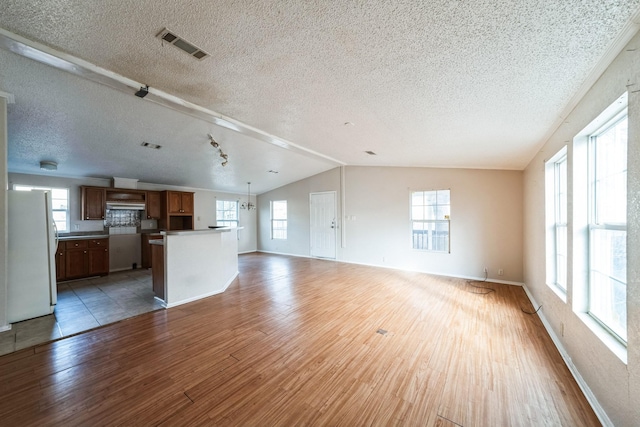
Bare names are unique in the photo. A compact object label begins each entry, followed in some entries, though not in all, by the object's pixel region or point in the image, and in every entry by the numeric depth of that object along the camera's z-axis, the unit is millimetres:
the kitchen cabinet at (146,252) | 6296
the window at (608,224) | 1658
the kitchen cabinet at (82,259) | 5031
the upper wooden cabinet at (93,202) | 5609
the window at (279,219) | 8852
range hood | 5996
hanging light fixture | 9041
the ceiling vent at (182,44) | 1859
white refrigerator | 3096
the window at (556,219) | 2867
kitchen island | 3660
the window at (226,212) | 8508
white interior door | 7496
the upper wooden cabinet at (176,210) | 6797
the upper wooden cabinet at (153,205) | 6602
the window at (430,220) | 5621
